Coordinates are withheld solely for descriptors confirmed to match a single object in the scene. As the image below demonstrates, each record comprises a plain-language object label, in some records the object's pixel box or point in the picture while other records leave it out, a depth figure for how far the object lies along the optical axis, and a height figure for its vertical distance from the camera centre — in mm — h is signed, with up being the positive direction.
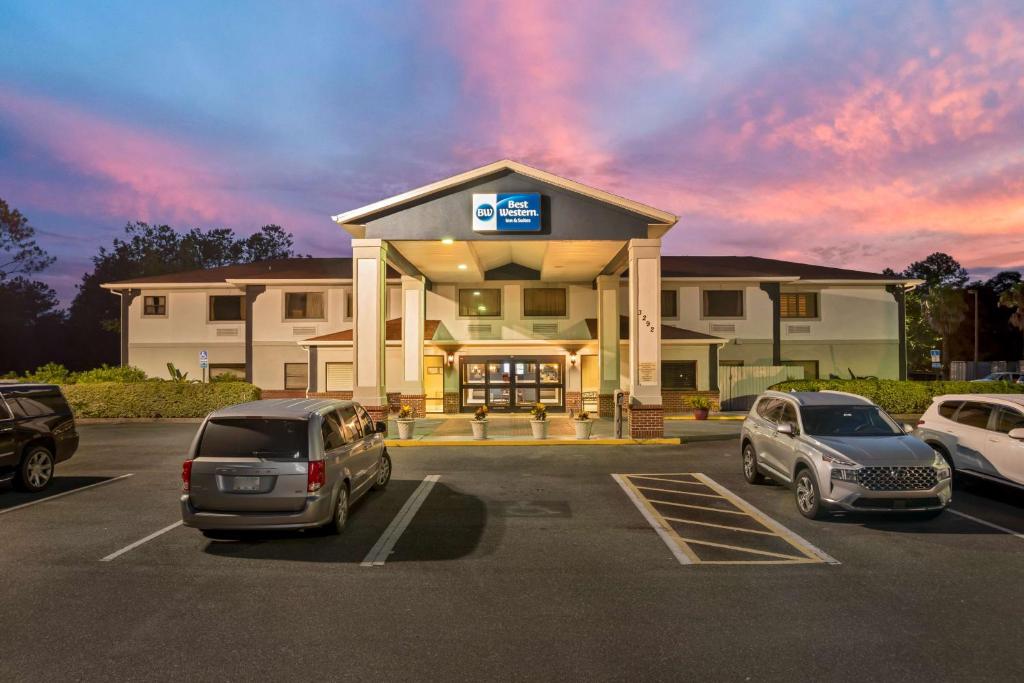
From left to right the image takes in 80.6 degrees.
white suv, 9461 -1544
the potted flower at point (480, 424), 17734 -2255
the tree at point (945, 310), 51531 +2904
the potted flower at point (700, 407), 24719 -2536
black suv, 10430 -1511
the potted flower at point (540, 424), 17641 -2247
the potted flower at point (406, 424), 17594 -2223
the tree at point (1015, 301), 49094 +3487
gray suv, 8266 -1654
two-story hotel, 25656 +1101
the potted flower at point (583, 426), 17703 -2325
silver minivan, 7387 -1517
